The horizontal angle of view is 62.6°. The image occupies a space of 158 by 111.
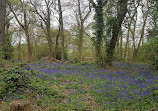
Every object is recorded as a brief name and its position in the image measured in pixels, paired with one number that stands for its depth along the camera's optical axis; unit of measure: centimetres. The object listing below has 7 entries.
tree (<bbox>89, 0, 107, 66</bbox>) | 1199
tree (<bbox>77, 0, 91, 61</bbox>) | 2007
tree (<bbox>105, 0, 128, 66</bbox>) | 1055
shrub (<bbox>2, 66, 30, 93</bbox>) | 480
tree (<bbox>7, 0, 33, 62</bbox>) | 1674
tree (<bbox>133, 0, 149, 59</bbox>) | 1168
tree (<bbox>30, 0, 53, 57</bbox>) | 1802
